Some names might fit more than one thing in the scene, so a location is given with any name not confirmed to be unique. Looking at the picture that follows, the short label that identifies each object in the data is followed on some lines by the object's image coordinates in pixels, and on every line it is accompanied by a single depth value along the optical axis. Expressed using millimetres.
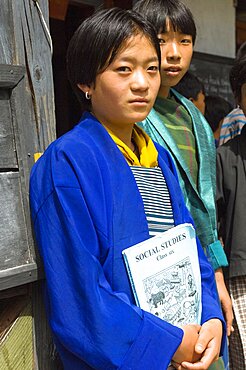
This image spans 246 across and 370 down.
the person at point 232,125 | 4027
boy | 2486
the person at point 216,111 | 4969
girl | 1663
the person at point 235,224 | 2807
